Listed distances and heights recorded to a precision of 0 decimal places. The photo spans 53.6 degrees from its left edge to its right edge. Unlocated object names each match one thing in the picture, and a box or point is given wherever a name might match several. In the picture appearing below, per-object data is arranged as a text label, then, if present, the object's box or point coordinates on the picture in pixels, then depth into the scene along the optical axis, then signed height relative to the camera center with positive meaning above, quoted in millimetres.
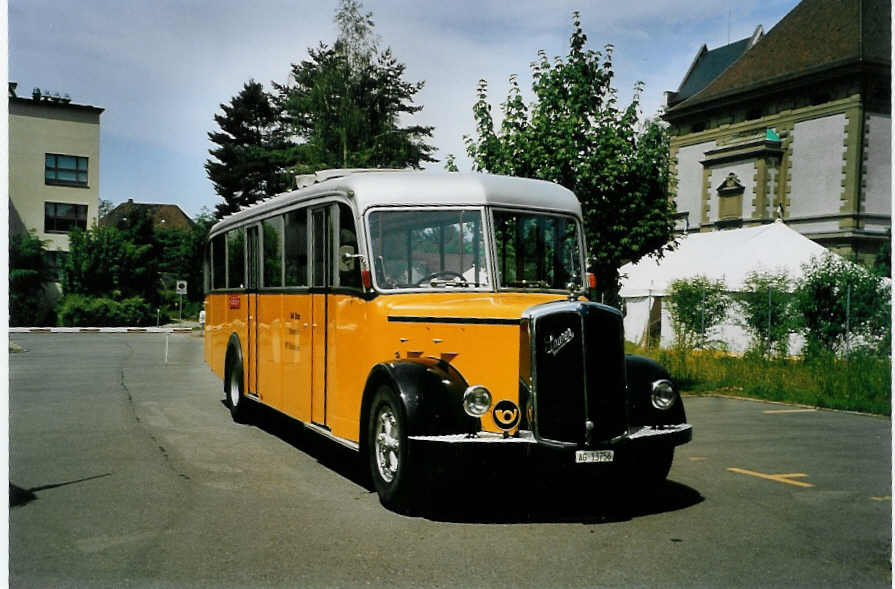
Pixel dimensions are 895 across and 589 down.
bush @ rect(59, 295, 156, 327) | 34888 -1339
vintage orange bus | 6305 -381
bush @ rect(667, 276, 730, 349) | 21094 -486
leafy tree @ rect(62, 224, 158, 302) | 35469 +693
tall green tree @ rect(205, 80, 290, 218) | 31391 +5249
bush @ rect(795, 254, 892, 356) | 16266 -308
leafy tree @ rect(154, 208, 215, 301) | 62500 +2246
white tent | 22969 +684
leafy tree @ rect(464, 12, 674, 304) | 14750 +2361
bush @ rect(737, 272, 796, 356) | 18984 -500
